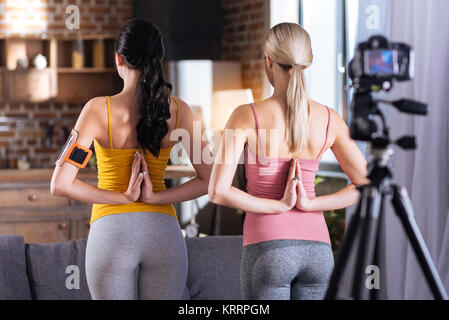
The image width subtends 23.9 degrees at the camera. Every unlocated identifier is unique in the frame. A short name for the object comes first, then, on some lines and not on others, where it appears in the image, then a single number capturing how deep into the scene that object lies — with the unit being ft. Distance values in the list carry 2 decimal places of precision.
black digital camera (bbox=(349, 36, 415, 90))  10.55
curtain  16.61
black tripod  10.48
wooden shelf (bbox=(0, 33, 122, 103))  28.79
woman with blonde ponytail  11.52
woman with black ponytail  12.11
